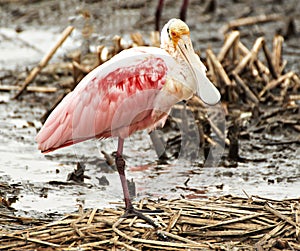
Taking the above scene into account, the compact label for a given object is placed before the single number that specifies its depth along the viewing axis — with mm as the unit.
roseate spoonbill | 13180
